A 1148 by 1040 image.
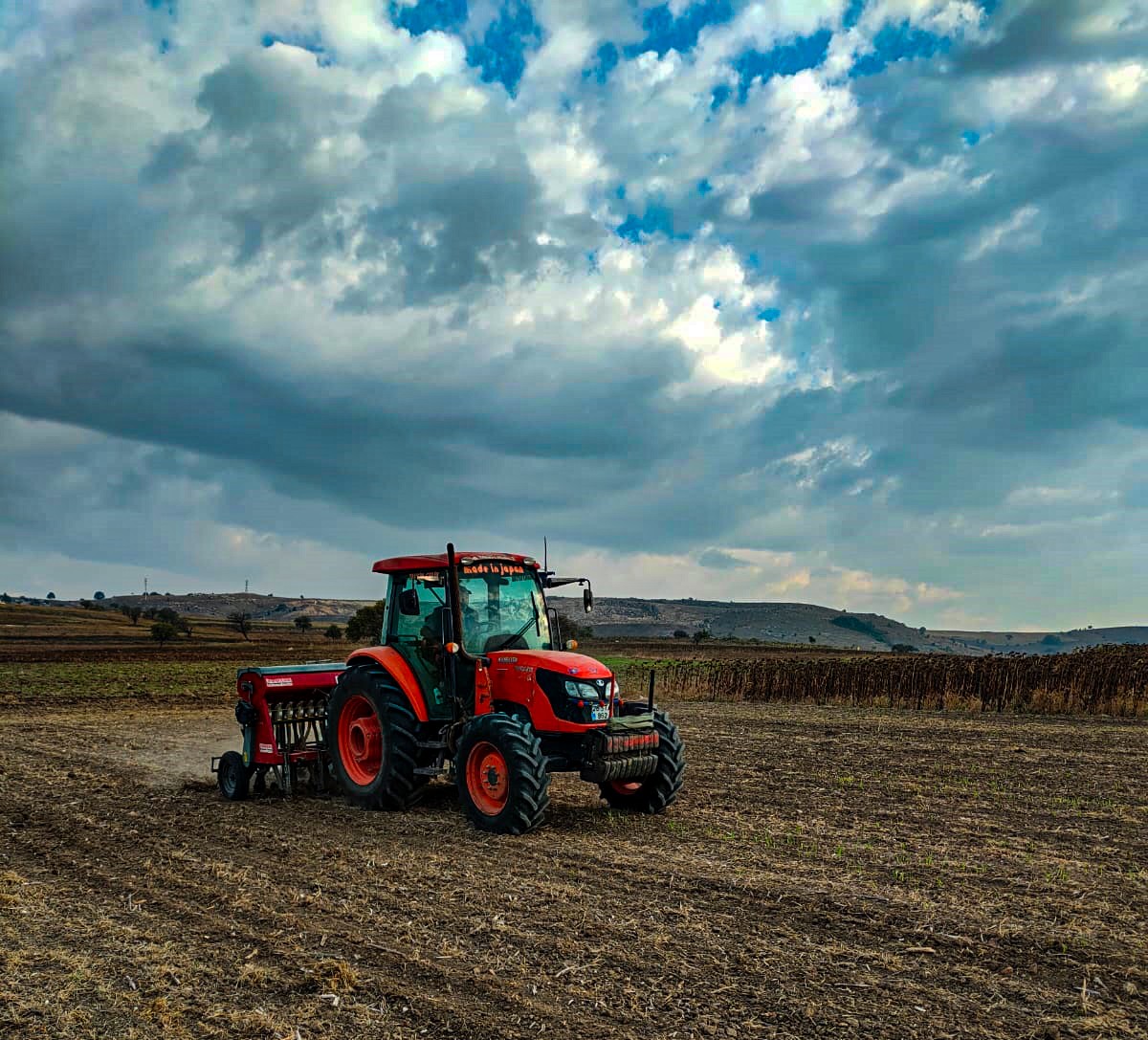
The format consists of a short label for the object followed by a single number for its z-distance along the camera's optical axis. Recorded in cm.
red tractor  959
